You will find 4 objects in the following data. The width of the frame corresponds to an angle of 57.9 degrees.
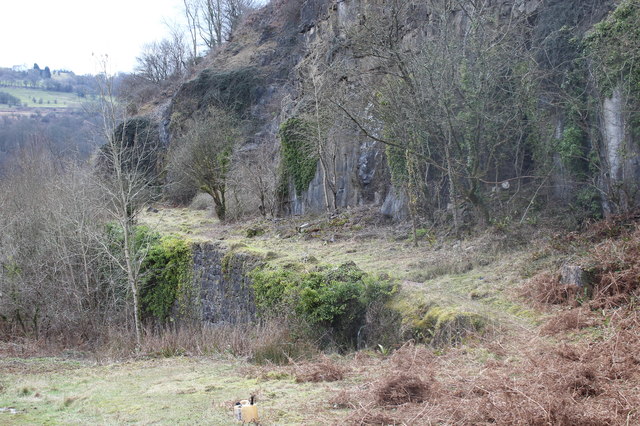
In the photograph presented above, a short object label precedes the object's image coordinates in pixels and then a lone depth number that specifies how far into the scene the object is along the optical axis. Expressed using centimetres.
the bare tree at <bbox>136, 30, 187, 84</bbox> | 5628
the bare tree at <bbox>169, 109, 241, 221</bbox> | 2664
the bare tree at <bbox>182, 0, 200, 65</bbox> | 5666
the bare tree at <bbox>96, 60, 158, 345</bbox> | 1559
